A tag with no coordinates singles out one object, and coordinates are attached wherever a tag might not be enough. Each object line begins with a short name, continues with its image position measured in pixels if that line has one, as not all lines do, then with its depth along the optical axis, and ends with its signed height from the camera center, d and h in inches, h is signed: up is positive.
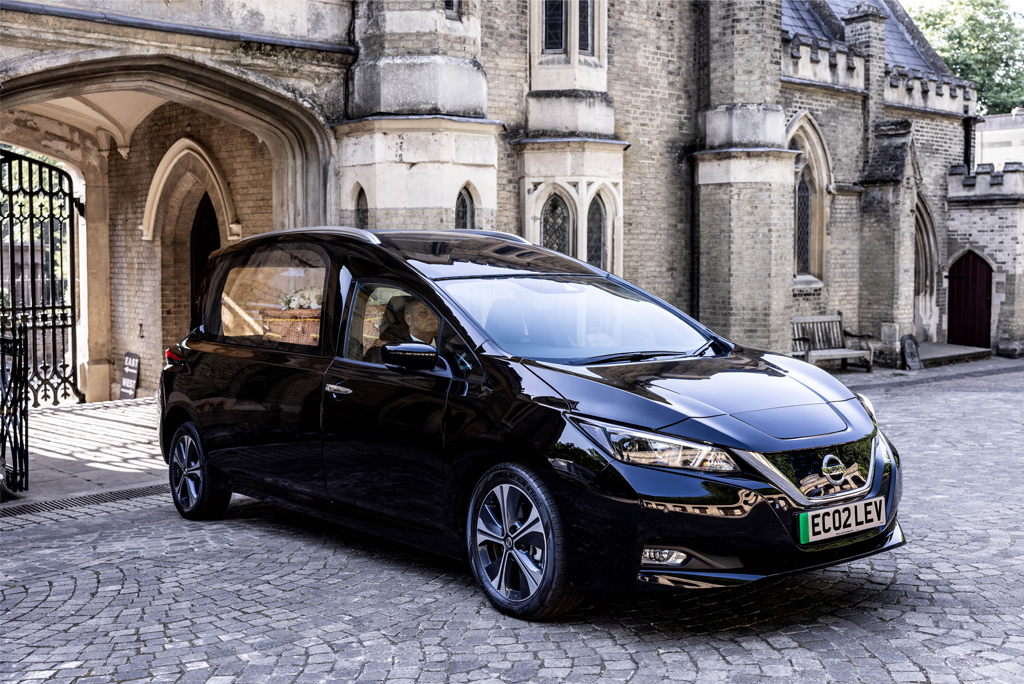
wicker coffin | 235.1 -2.1
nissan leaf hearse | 169.9 -19.4
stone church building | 446.3 +90.0
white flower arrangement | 236.8 +4.0
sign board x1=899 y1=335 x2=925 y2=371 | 743.1 -27.4
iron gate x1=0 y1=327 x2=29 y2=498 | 313.4 -26.2
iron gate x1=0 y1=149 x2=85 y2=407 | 596.3 +6.6
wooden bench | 684.1 -16.6
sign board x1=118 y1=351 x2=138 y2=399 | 677.3 -37.3
